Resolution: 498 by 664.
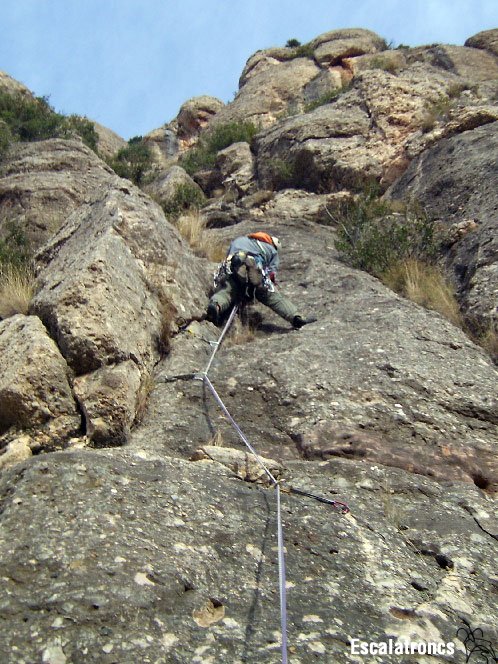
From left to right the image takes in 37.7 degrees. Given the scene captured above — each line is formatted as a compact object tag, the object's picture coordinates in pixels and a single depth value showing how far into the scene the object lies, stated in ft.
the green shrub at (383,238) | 30.30
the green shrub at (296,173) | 43.34
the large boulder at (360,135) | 41.68
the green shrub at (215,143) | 53.42
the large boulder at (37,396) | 17.13
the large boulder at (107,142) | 61.52
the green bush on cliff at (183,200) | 41.55
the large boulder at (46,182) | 34.32
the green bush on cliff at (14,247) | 28.92
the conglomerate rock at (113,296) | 18.16
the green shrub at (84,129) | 57.06
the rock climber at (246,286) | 25.38
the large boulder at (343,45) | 73.61
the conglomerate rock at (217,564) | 10.28
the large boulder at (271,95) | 64.75
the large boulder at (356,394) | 17.19
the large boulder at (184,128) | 71.71
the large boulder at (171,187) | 42.83
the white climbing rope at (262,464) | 9.83
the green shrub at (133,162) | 53.93
